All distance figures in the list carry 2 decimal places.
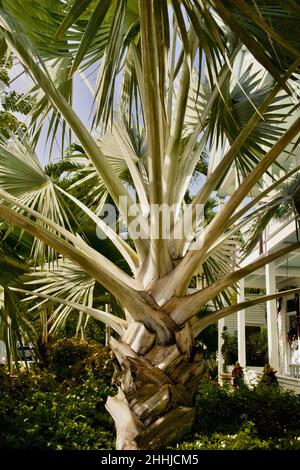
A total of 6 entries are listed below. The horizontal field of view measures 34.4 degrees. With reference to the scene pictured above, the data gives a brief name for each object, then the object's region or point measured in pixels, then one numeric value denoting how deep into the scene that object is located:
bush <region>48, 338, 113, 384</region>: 8.10
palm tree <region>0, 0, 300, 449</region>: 2.68
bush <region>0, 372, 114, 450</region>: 4.18
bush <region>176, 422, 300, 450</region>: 3.16
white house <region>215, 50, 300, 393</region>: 9.57
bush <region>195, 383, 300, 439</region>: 5.02
